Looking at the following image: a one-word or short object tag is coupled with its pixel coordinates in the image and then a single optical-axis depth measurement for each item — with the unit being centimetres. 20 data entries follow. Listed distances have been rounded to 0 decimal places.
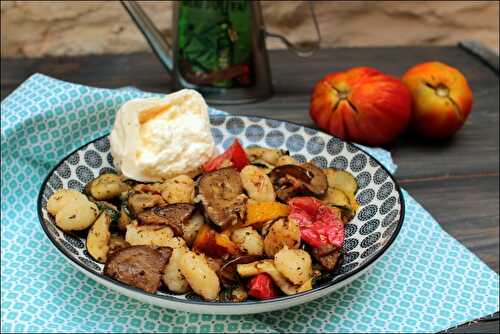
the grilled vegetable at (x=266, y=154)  98
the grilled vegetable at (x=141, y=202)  83
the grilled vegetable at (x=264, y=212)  81
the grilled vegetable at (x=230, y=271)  74
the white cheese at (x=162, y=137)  91
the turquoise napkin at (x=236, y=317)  78
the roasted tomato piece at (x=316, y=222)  79
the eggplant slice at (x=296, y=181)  87
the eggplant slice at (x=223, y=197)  79
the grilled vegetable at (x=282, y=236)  76
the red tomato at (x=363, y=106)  117
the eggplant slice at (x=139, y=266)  71
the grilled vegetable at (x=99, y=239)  77
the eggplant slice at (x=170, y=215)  78
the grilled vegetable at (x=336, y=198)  89
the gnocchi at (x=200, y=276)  71
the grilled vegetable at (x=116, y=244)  78
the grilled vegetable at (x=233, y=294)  73
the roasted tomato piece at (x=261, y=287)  72
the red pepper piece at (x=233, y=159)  94
